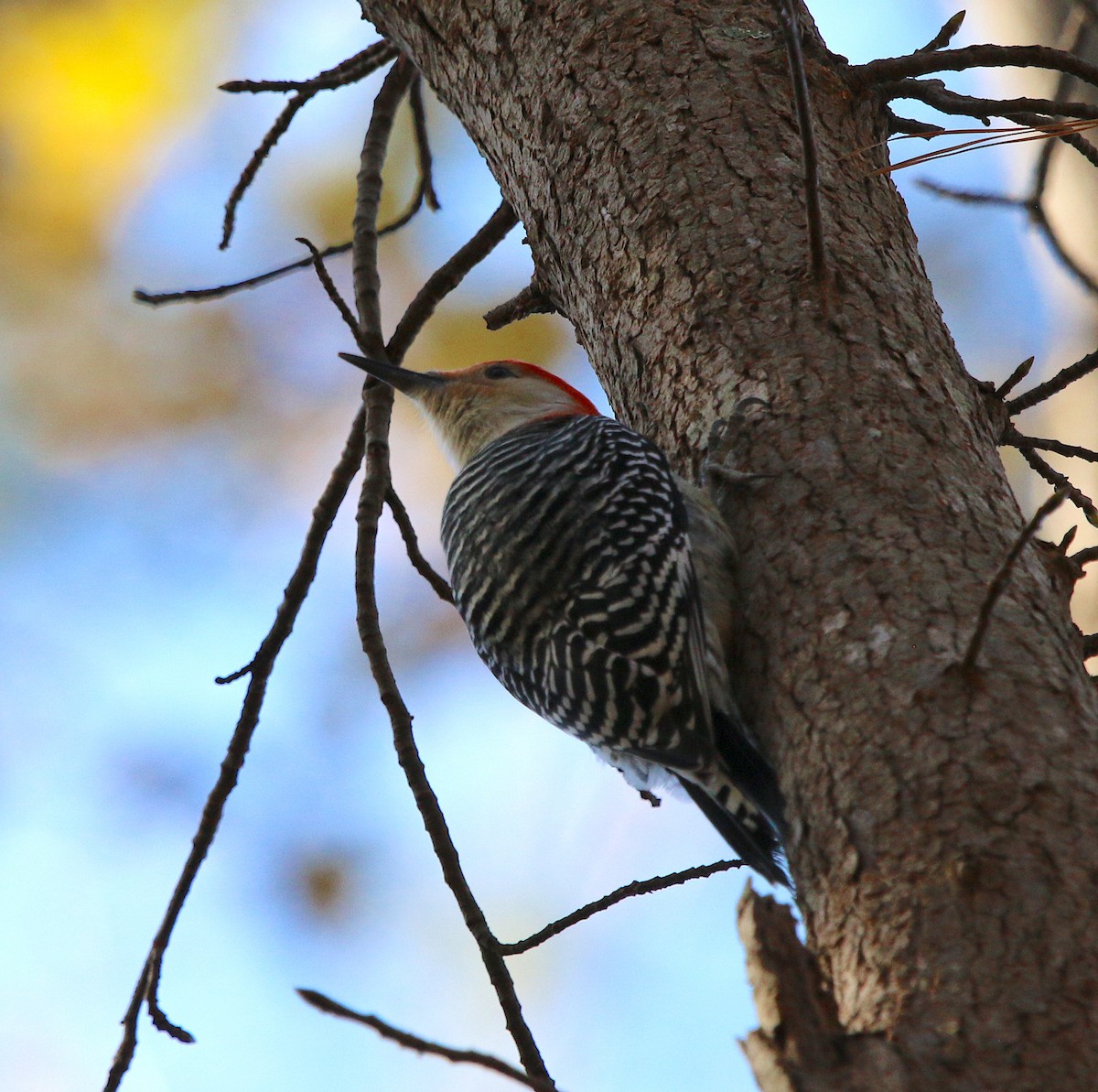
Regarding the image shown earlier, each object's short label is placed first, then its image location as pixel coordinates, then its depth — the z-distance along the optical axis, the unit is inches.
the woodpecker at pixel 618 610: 218.7
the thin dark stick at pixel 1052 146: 276.5
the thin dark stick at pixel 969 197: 289.4
